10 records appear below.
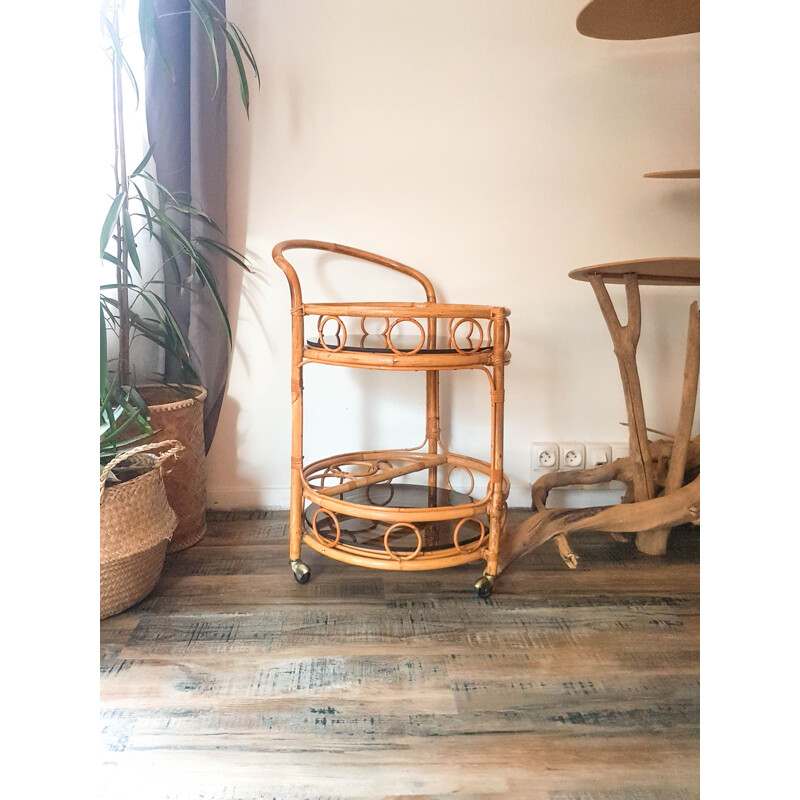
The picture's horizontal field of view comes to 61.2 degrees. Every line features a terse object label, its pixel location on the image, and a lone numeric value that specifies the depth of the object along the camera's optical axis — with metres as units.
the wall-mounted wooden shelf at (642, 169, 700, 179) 1.42
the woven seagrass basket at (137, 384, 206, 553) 1.58
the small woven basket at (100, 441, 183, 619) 1.26
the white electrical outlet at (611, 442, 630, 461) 2.01
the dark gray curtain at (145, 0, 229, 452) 1.68
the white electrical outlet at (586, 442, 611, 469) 1.99
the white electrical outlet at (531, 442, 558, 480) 1.99
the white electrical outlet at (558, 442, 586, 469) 1.99
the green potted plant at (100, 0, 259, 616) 1.38
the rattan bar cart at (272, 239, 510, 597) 1.32
